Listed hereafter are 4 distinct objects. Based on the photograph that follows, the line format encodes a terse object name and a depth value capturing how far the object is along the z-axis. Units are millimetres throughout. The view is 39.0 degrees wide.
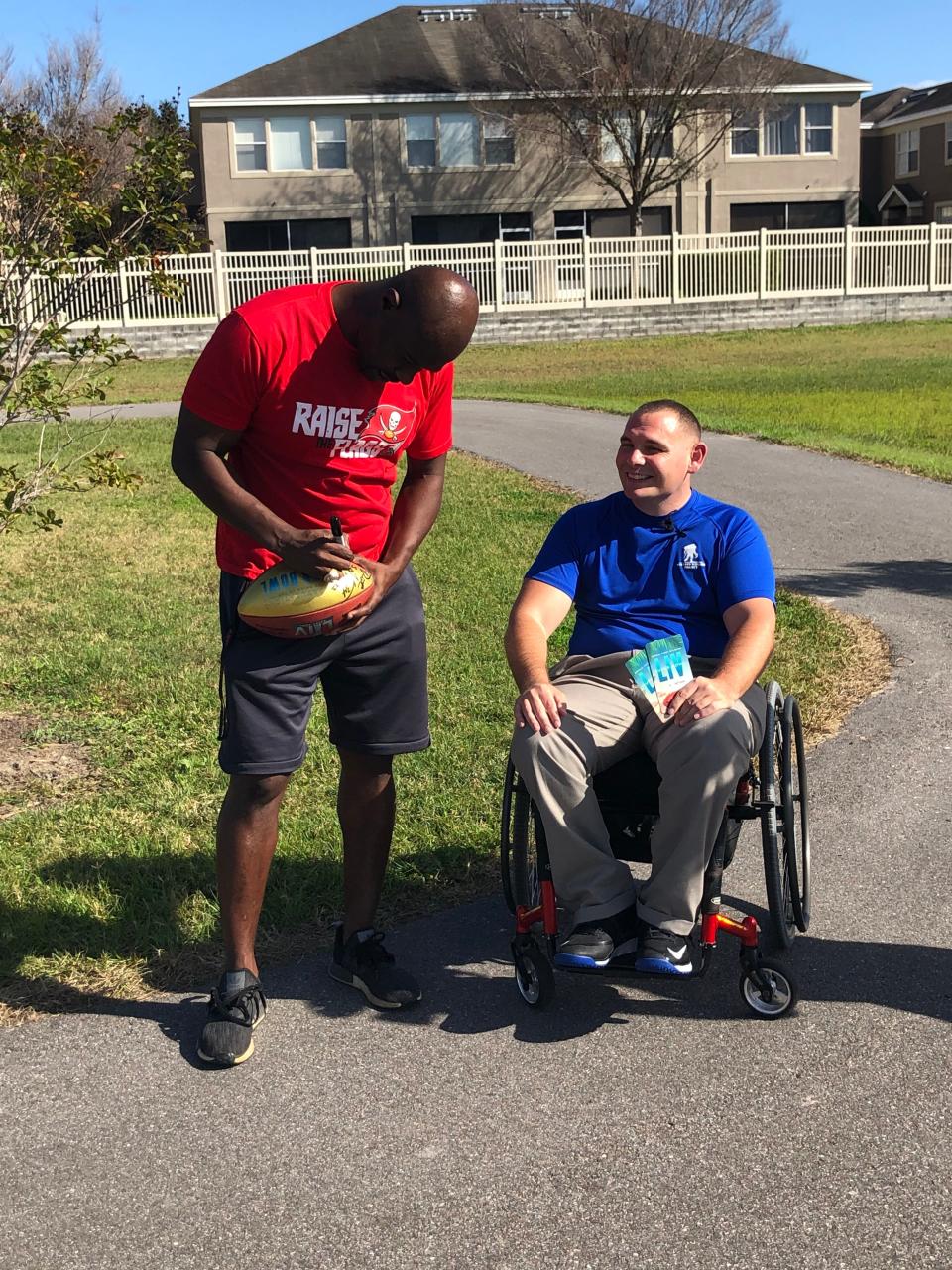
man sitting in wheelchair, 3369
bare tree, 39906
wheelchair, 3447
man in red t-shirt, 3221
